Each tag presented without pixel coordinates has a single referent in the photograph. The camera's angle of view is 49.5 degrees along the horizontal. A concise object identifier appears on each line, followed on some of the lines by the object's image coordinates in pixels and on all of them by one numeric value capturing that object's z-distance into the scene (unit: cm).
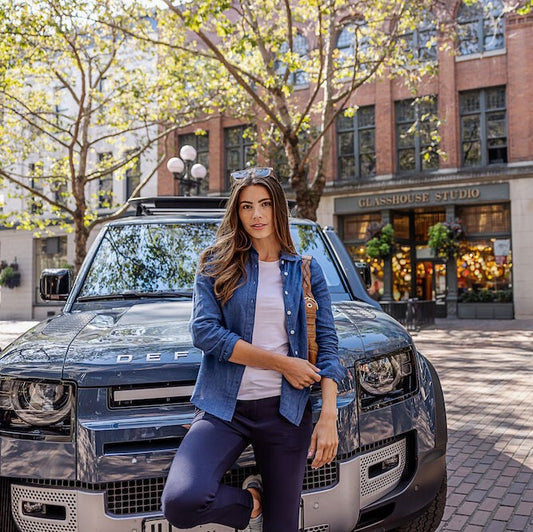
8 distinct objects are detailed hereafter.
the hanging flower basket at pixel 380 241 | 2411
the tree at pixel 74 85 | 1331
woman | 217
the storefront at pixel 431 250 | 2384
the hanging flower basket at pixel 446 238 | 2341
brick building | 2341
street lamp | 1636
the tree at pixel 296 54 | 1141
